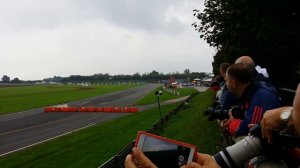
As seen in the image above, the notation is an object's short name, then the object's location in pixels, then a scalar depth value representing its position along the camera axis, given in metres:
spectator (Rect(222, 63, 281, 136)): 2.88
